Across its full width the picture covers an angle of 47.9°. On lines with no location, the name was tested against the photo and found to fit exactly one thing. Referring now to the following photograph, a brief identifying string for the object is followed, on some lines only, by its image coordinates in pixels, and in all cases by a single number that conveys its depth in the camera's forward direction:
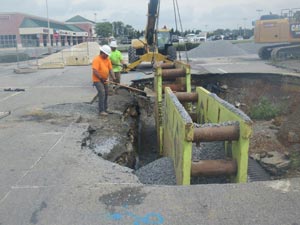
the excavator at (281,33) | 22.00
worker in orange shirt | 8.41
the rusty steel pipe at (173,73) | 9.78
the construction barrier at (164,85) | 9.45
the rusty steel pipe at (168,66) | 11.44
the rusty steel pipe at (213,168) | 4.59
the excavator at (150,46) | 16.09
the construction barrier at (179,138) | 4.41
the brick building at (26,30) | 69.25
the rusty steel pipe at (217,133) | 4.47
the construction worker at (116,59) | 11.66
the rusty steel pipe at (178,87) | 9.95
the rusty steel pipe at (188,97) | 7.57
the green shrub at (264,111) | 10.64
